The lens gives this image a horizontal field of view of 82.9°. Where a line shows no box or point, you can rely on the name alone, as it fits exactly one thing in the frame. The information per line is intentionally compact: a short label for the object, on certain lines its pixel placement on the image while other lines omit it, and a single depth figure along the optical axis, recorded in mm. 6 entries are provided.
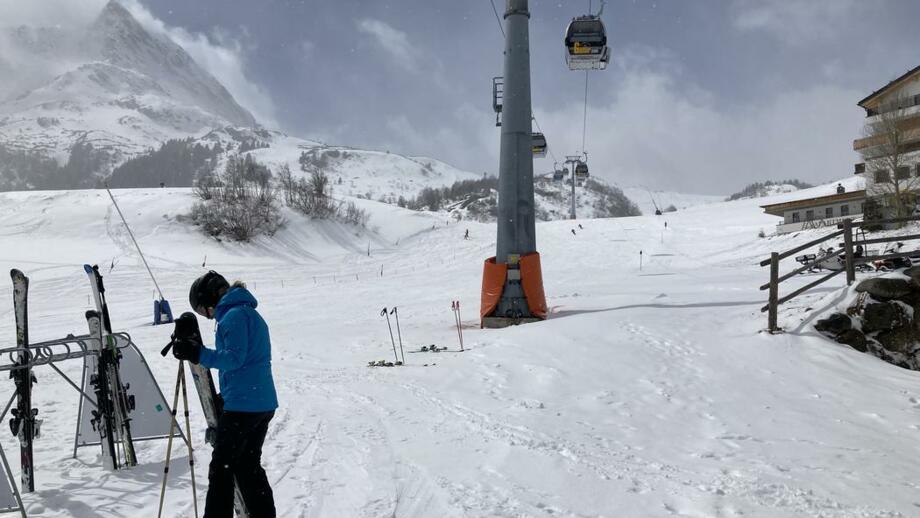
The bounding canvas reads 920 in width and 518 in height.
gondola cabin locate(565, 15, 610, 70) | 14344
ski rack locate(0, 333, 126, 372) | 4619
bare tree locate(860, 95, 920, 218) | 30750
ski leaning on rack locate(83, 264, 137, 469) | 5312
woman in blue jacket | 3398
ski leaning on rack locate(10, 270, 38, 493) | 4832
